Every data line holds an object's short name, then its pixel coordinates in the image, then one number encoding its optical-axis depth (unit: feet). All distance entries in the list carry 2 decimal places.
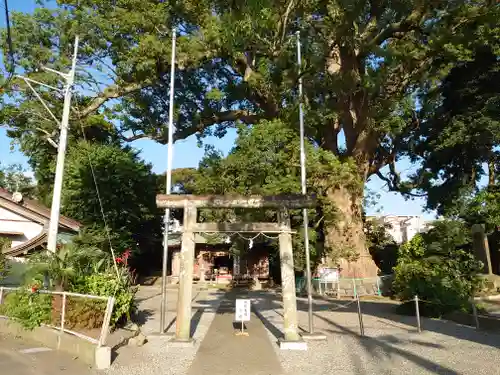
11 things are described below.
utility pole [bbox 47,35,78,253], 36.52
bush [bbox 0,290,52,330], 32.09
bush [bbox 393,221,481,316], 45.60
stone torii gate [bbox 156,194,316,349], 32.40
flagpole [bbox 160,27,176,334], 35.55
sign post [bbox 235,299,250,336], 36.45
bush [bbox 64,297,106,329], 30.42
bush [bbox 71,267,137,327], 33.19
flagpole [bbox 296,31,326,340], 33.65
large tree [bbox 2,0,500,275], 55.83
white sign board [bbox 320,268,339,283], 72.38
